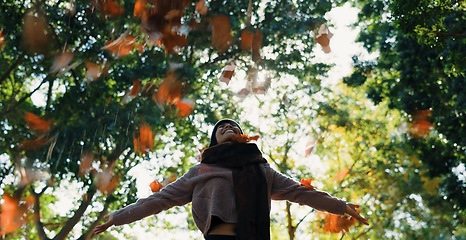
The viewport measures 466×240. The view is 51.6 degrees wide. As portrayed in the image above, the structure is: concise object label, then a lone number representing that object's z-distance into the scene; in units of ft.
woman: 9.27
